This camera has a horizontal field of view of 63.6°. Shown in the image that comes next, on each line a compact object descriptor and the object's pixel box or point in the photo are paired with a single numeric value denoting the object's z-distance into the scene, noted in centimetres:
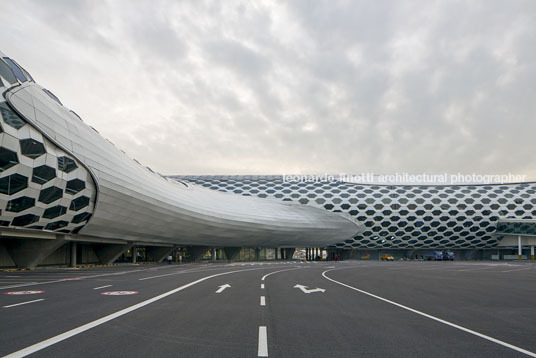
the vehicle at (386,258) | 8281
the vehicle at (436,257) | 8068
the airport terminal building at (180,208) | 2841
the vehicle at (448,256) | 8500
